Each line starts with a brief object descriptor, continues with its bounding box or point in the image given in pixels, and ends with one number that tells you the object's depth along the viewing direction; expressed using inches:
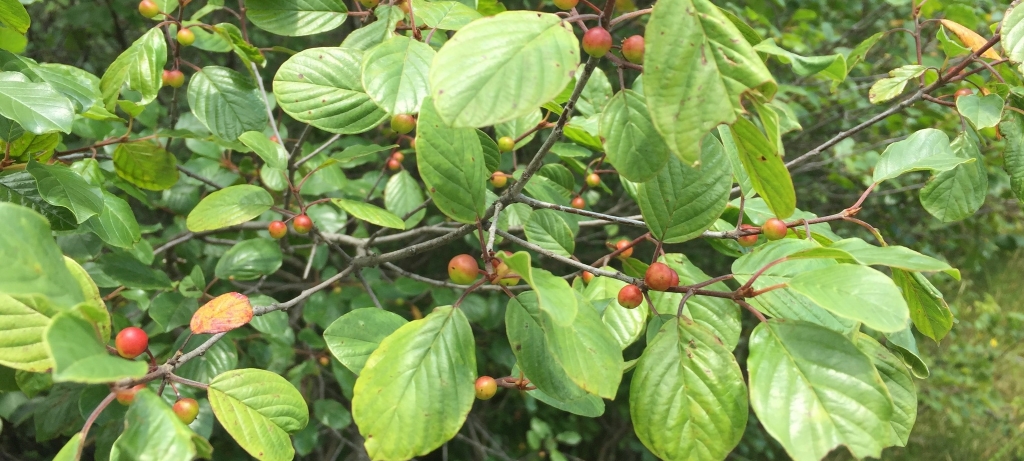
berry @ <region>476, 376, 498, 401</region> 10.6
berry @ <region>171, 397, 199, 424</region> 9.2
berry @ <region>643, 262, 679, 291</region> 8.7
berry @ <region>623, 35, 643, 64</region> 7.8
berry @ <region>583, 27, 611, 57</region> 7.5
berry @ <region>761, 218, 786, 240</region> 10.2
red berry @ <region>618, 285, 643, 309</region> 9.0
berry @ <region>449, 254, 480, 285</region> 8.9
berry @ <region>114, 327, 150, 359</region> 8.3
